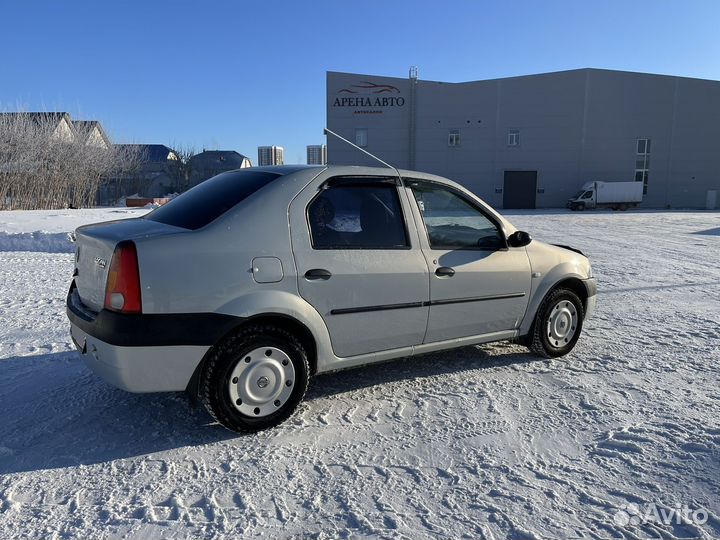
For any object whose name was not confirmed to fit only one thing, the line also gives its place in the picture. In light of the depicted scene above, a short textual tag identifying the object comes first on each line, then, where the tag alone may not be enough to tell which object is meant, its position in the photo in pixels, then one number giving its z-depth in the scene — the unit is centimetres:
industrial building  4306
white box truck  4041
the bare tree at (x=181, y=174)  5384
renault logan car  312
